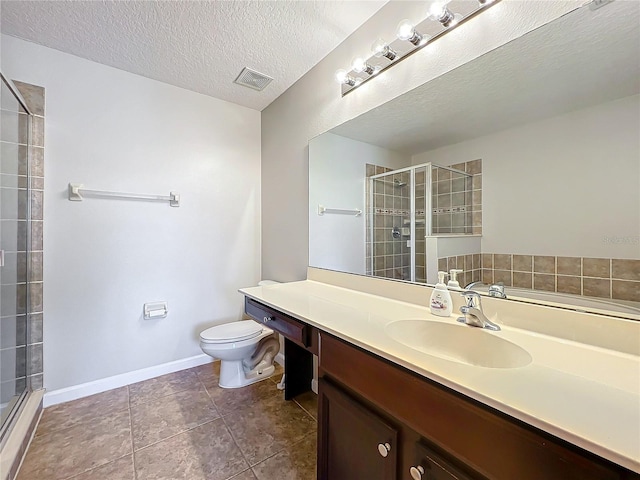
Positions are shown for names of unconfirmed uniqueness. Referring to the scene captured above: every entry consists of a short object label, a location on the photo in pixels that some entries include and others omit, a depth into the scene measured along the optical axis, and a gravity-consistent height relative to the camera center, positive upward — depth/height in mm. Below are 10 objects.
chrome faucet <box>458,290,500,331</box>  972 -269
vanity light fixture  1112 +942
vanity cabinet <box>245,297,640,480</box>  508 -461
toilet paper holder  2111 -567
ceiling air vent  2035 +1237
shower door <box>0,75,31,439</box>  1538 -53
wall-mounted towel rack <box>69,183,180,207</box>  1847 +313
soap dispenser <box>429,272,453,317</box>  1104 -254
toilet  1884 -823
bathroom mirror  834 +283
